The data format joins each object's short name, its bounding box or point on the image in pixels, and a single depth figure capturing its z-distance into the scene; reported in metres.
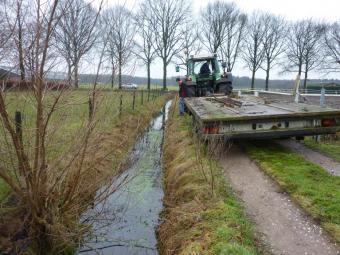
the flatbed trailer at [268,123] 7.35
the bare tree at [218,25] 48.25
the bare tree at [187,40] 46.34
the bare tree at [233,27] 48.41
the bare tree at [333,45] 43.91
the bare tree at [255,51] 47.91
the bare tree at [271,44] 47.81
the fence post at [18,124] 4.36
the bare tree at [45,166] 3.83
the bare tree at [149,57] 45.78
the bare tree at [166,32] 46.88
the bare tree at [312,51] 45.38
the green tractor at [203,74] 15.74
